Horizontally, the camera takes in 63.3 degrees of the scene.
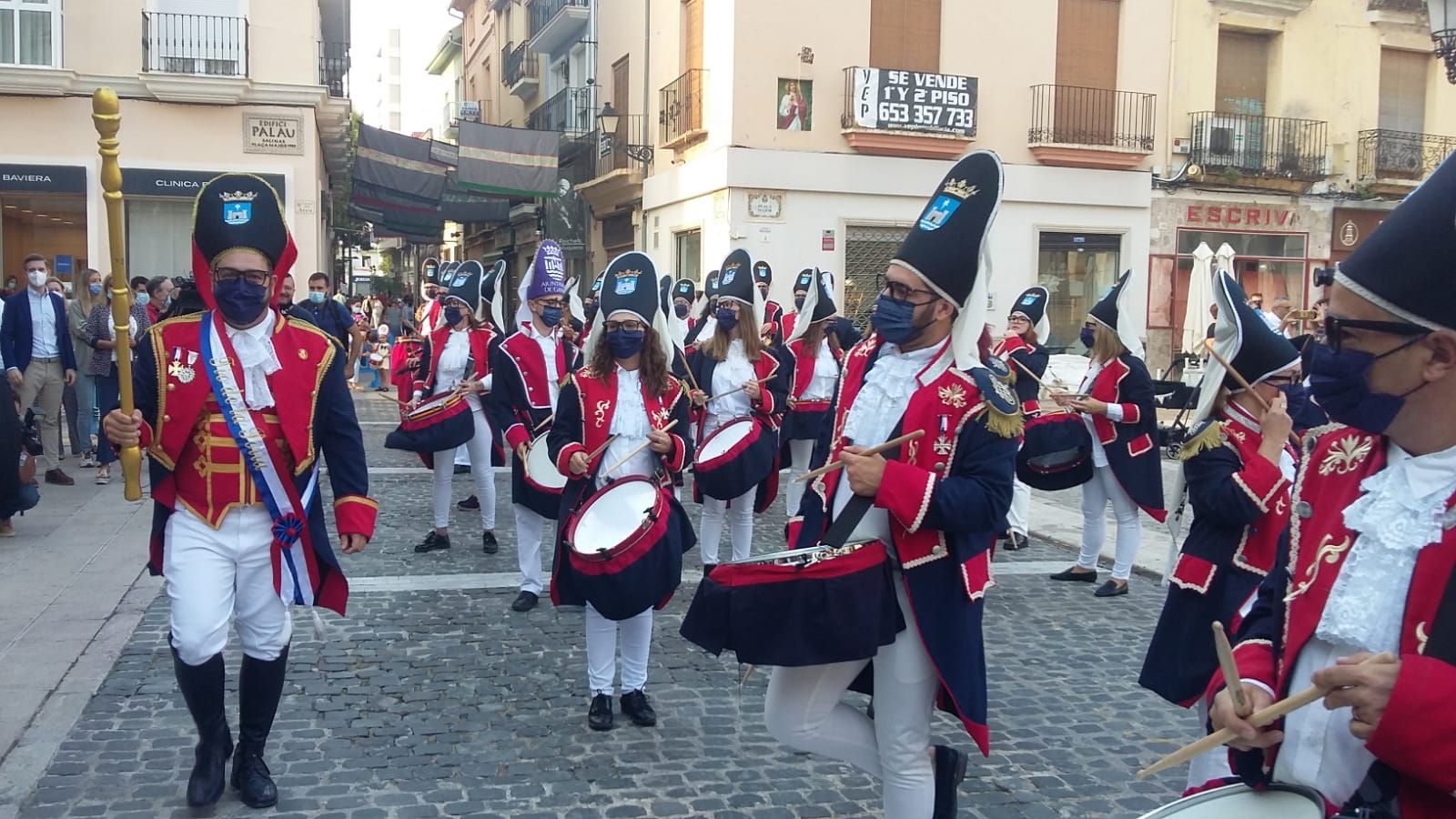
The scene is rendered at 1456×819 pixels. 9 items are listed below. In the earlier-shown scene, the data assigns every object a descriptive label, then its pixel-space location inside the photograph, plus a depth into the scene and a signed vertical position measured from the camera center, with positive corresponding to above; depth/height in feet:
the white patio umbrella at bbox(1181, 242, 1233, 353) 57.93 +1.97
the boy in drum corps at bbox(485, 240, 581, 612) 23.21 -1.21
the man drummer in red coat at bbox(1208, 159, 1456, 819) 6.71 -1.36
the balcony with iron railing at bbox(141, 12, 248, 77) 67.36 +15.88
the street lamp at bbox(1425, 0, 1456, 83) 28.60 +7.69
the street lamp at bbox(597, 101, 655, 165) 79.97 +14.35
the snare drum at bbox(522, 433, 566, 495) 22.08 -2.70
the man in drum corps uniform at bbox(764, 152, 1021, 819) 11.50 -1.89
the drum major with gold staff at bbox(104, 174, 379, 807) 13.58 -1.66
